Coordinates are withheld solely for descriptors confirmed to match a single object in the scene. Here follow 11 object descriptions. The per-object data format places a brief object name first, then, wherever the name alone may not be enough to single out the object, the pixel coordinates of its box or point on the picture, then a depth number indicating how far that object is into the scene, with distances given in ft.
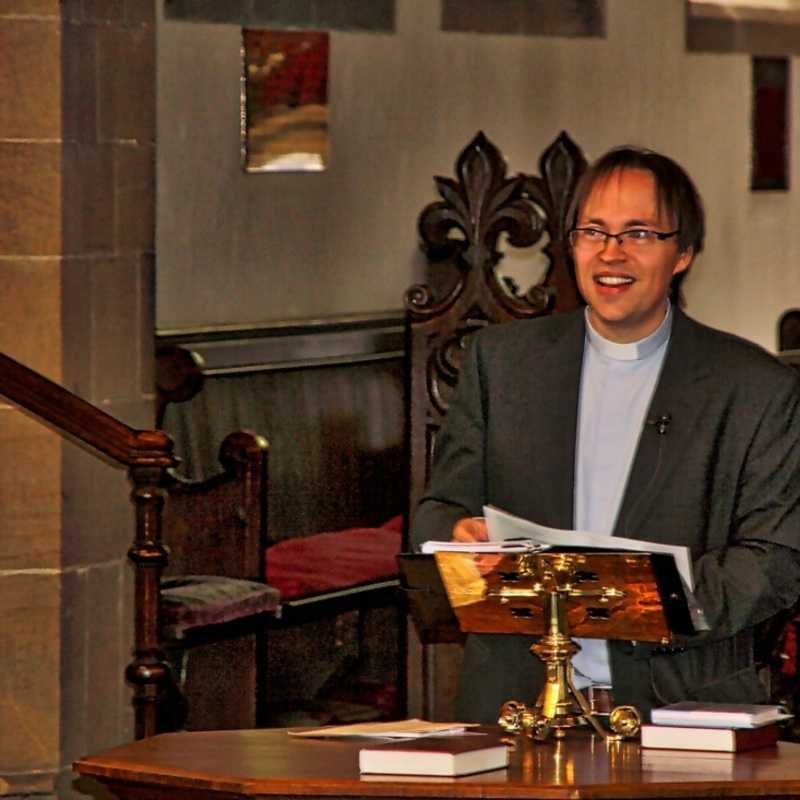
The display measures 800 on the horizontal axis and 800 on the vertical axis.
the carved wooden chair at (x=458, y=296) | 33.44
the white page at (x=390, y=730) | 21.00
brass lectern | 20.63
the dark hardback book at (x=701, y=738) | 20.67
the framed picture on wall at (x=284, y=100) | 47.99
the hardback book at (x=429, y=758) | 19.16
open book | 20.67
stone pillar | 34.57
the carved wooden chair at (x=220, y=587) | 36.99
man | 23.07
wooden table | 18.75
